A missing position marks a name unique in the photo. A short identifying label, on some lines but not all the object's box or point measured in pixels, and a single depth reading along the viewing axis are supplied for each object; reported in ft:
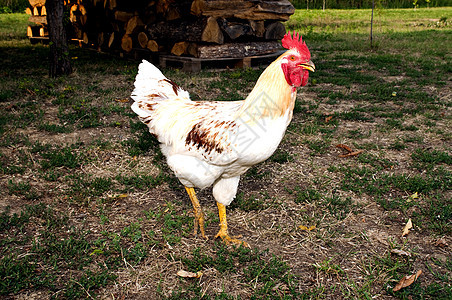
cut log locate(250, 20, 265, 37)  27.94
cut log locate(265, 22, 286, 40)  29.12
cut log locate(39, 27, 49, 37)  40.57
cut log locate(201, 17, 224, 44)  25.62
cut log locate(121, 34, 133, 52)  31.73
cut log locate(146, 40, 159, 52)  29.05
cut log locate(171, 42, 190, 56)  27.45
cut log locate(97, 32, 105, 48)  35.53
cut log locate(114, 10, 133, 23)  31.37
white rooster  8.87
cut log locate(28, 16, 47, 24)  41.81
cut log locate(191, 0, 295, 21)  25.50
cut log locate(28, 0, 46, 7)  42.47
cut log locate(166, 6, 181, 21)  27.45
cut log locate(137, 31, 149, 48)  29.95
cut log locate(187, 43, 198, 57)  26.74
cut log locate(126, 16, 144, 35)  30.76
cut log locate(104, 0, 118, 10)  32.22
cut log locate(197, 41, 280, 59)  26.61
